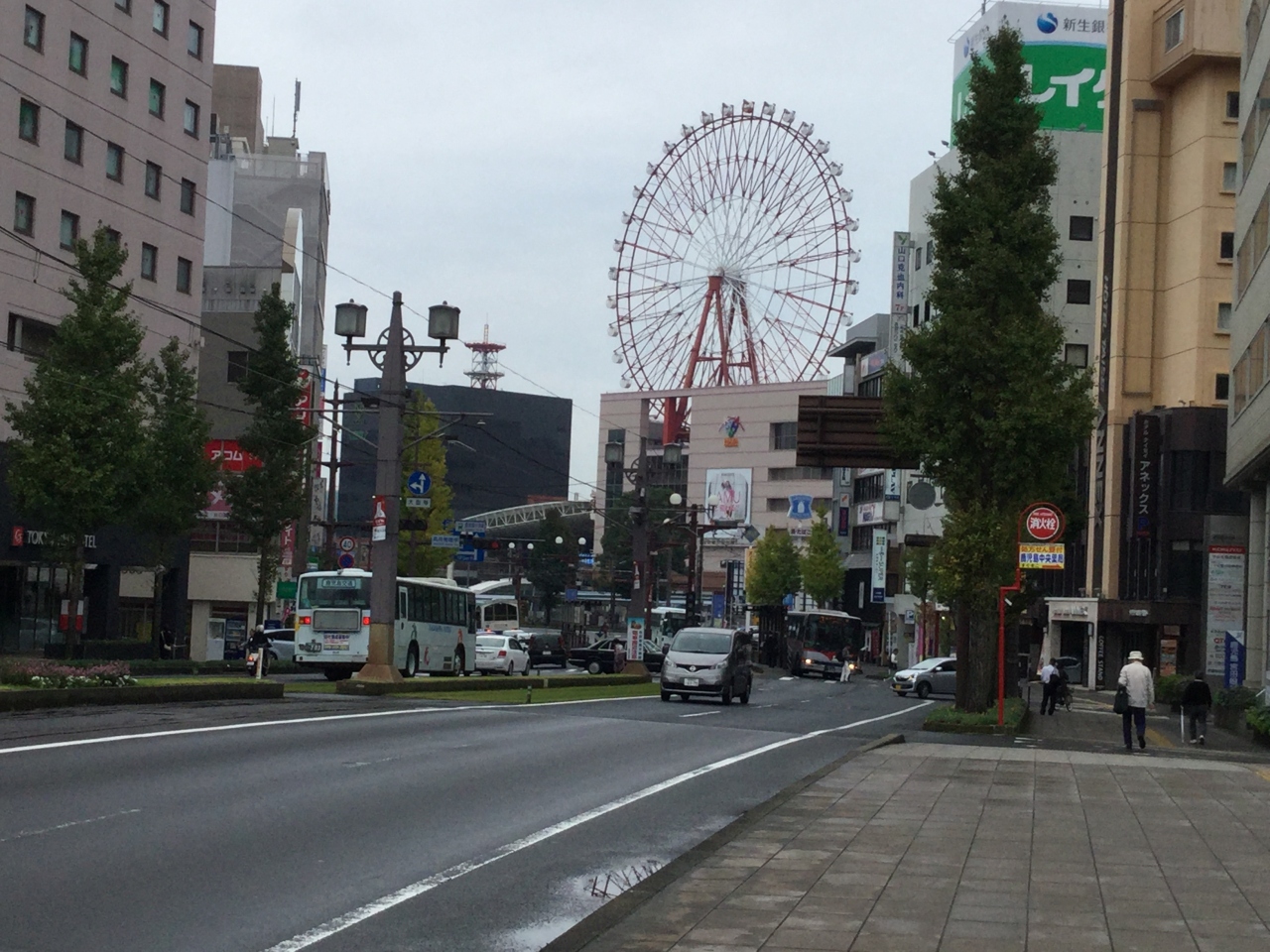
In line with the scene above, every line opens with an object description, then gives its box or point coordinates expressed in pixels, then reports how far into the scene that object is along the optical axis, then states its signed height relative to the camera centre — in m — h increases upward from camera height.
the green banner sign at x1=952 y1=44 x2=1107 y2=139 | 95.75 +29.03
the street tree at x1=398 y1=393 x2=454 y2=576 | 79.56 +2.96
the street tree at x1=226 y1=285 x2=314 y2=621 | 52.94 +3.51
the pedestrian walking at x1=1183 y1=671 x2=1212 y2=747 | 32.47 -2.15
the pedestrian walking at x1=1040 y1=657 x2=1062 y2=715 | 44.38 -2.64
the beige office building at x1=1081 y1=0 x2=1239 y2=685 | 68.31 +11.18
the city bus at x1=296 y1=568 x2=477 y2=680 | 45.31 -1.89
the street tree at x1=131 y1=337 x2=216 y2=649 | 48.19 +2.49
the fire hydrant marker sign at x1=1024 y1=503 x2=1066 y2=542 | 29.84 +1.11
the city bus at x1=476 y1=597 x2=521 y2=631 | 81.19 -2.66
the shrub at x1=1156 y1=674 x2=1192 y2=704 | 47.19 -2.89
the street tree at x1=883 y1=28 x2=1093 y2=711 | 33.62 +4.36
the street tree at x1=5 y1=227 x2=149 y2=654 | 38.75 +3.01
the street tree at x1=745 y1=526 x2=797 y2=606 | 116.50 -0.01
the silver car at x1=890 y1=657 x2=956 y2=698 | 58.59 -3.54
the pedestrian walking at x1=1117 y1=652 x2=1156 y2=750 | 28.39 -1.77
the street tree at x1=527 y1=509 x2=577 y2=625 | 126.94 -0.46
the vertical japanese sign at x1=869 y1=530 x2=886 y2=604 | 104.31 +0.38
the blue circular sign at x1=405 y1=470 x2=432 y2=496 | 57.20 +2.55
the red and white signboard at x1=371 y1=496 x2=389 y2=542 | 34.94 +0.73
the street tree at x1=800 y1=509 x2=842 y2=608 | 108.38 +0.53
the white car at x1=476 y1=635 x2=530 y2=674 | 60.94 -3.50
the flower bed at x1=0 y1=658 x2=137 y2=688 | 24.03 -2.02
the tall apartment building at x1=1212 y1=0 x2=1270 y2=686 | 36.78 +5.96
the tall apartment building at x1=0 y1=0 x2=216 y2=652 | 51.78 +12.25
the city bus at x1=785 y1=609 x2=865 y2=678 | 80.31 -3.21
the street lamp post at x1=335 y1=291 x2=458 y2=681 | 34.75 +1.46
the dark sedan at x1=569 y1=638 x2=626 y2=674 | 66.88 -3.79
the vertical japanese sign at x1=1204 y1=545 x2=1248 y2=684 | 44.91 +0.11
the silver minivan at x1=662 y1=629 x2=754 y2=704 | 39.53 -2.26
